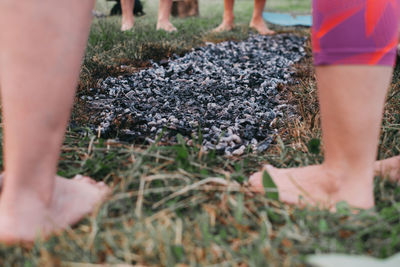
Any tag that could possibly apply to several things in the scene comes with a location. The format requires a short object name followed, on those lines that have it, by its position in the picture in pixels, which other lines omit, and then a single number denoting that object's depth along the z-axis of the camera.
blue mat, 5.63
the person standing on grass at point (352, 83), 0.94
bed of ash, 1.59
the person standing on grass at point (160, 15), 4.44
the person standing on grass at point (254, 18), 4.75
